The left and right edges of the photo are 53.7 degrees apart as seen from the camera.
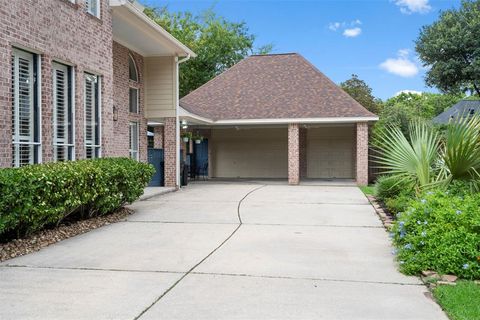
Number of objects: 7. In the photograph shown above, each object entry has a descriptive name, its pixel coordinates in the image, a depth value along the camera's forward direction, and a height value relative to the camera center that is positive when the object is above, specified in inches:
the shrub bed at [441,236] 215.8 -41.4
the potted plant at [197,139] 893.2 +22.9
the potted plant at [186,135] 841.2 +28.4
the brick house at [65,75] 335.6 +64.0
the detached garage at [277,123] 823.7 +49.5
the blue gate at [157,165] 709.9 -21.3
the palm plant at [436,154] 249.3 -2.2
